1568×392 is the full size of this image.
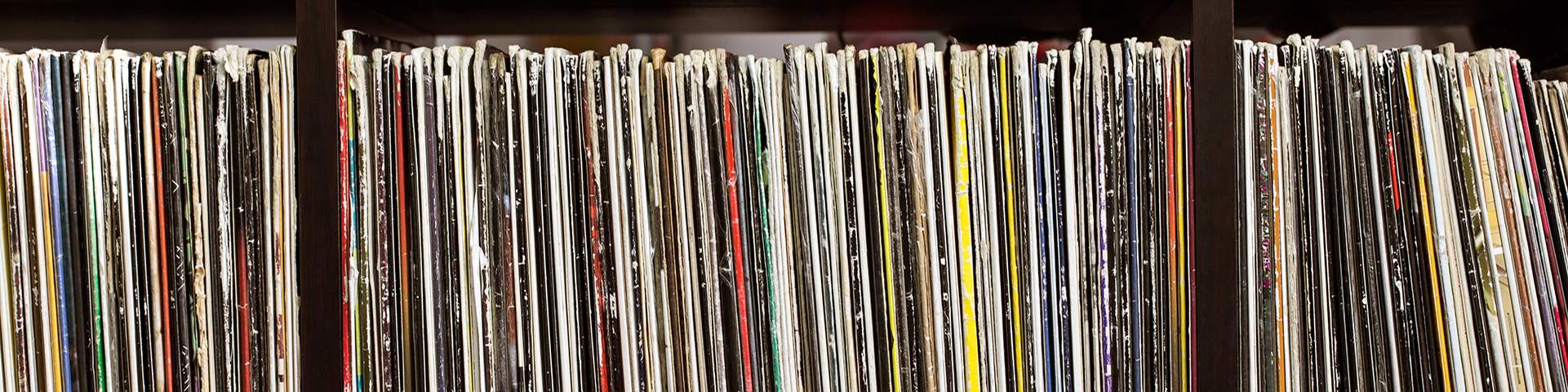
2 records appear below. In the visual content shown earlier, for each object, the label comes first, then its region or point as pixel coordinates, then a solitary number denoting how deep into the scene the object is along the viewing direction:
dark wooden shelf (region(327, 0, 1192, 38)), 0.98
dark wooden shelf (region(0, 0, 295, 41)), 0.97
